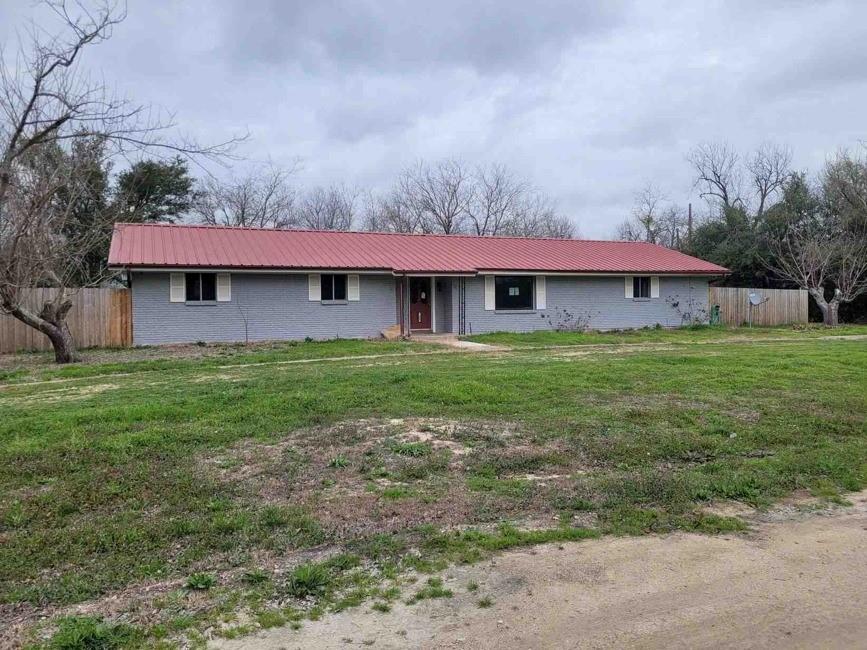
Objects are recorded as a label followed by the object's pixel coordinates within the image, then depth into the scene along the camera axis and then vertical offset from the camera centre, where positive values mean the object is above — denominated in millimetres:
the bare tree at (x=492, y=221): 44719 +6232
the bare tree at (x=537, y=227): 44906 +5929
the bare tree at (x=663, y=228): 48250 +6109
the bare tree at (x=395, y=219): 43738 +6392
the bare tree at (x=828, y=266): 27141 +1786
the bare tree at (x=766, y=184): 39469 +7497
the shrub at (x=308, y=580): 3579 -1453
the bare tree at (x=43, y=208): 10188 +2369
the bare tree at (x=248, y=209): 39444 +6739
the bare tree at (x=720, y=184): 42594 +8071
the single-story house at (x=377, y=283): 19344 +1059
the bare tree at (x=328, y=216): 44062 +6734
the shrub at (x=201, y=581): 3659 -1453
